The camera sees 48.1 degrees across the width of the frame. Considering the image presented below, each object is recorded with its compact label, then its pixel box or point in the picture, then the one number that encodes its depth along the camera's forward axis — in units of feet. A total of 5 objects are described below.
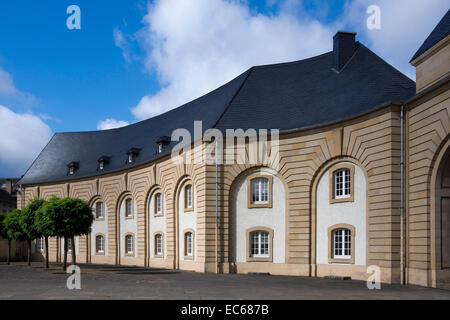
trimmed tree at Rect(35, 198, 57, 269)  104.58
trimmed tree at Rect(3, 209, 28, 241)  139.27
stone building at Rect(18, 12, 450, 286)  73.67
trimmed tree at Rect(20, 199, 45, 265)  123.75
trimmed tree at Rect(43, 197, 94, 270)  105.09
